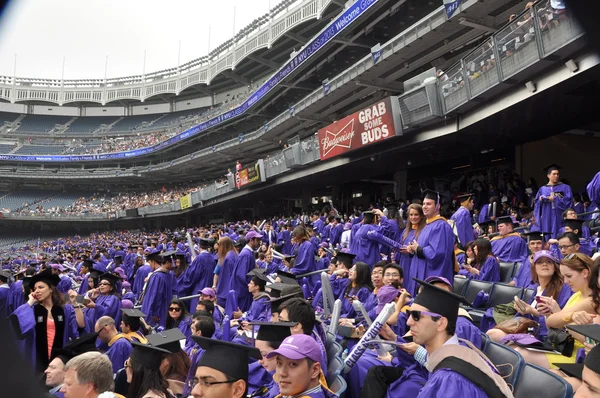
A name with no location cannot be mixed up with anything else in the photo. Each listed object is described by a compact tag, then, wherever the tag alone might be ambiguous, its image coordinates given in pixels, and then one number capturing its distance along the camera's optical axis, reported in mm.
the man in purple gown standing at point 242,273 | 7816
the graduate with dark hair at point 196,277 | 8609
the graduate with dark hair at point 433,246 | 5465
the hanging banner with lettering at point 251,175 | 23938
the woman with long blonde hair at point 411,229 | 5797
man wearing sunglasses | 2193
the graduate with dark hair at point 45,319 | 4863
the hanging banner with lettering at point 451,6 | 12863
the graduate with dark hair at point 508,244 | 7770
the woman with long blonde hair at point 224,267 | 7906
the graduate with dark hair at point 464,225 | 8641
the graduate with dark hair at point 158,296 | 7215
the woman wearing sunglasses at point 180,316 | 5496
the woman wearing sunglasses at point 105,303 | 6207
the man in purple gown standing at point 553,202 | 8547
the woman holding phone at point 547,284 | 4198
